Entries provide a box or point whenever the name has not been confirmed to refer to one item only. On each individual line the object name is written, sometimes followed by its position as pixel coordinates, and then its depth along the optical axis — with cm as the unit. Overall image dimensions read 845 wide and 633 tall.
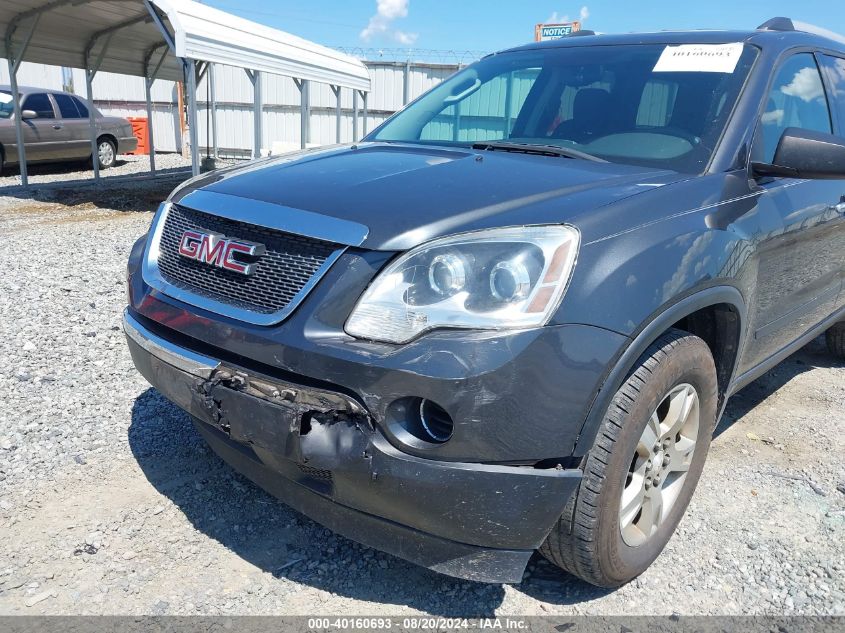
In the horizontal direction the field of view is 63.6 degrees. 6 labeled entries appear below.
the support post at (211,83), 1505
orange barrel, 2173
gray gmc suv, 179
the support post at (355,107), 1661
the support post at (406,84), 2072
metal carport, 950
